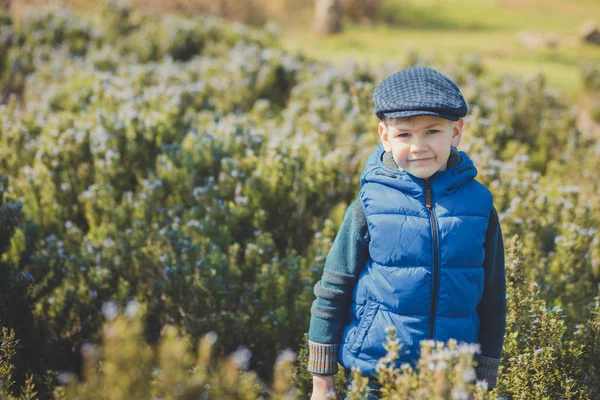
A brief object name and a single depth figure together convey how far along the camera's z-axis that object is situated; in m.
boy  1.99
